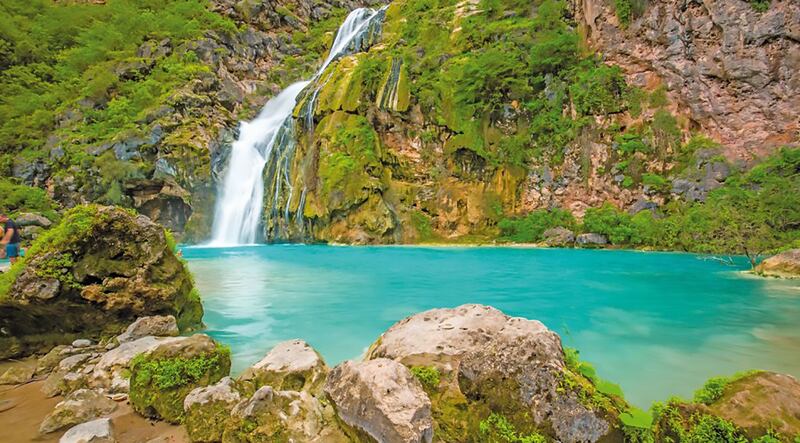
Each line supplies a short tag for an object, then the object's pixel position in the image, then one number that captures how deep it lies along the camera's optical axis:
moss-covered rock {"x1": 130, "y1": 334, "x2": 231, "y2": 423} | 3.04
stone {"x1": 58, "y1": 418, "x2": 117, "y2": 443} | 2.51
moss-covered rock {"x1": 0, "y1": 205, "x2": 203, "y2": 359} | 4.52
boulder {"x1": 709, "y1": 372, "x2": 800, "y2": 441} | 1.82
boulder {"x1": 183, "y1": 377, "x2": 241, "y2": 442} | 2.72
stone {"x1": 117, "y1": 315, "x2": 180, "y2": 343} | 4.57
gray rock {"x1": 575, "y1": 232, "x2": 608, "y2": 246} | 20.59
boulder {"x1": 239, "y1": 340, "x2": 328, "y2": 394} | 3.26
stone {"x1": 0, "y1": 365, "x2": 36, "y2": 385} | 3.71
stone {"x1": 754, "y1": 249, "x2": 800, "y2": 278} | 10.81
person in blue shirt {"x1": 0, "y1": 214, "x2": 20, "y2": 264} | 8.12
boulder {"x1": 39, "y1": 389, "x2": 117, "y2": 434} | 2.80
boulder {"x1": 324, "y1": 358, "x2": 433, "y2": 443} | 2.22
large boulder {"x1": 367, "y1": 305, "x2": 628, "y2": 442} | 2.17
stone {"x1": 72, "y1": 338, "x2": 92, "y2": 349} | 4.49
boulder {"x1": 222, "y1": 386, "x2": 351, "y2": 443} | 2.54
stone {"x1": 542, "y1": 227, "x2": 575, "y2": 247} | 21.55
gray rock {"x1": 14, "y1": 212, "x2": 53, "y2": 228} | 18.80
